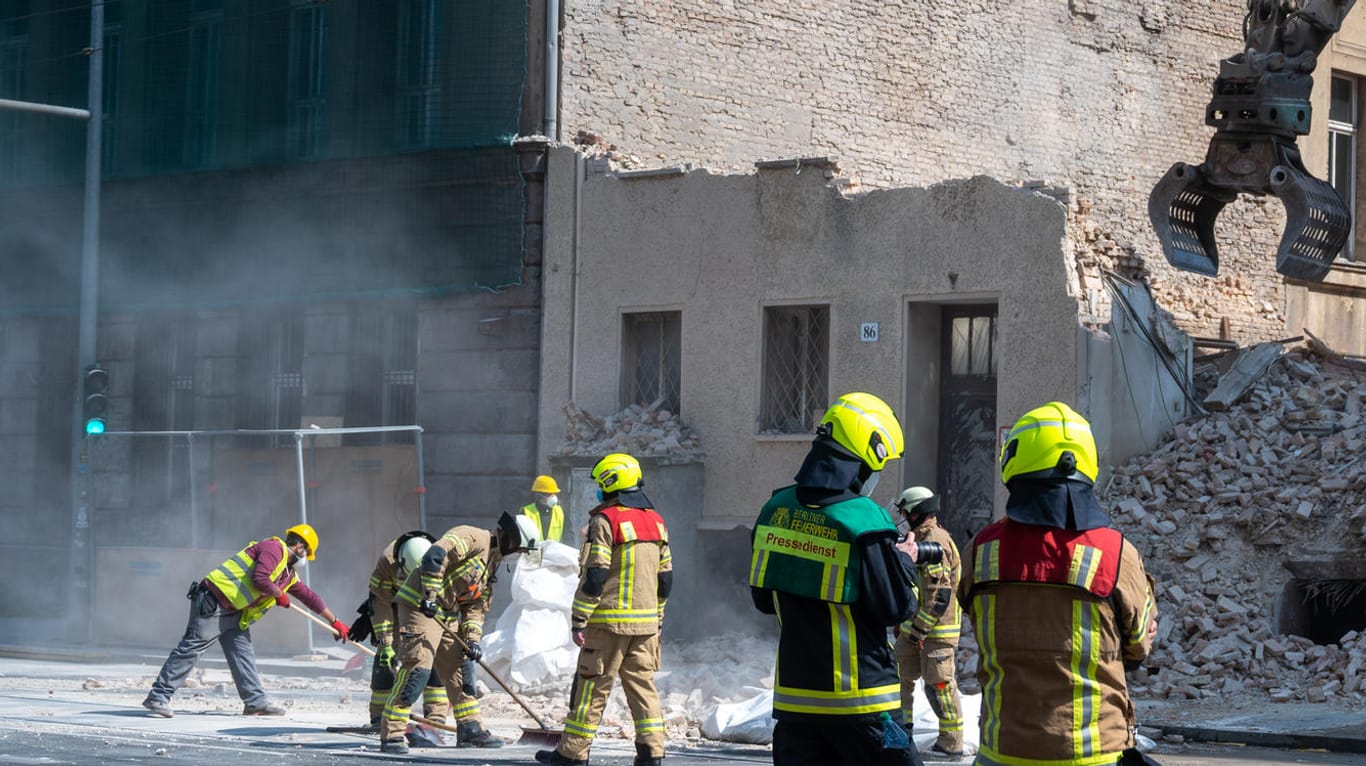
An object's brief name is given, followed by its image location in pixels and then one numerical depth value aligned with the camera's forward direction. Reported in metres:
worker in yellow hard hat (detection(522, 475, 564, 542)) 17.86
